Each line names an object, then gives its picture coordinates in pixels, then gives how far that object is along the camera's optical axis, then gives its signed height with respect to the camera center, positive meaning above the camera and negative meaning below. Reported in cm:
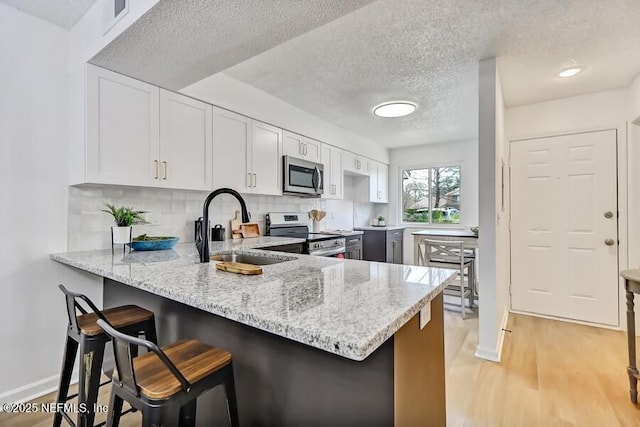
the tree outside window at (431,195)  525 +32
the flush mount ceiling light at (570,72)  257 +122
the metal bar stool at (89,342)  123 -57
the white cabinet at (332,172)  399 +56
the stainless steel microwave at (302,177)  330 +41
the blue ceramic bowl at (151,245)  205 -22
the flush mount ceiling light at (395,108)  316 +110
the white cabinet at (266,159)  298 +55
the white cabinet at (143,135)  194 +56
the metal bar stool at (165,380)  87 -51
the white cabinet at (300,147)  338 +78
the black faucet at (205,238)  151 -13
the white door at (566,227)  305 -15
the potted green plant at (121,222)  204 -6
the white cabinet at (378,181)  511 +56
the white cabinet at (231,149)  264 +57
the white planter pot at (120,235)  203 -15
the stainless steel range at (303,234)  324 -26
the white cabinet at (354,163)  442 +76
